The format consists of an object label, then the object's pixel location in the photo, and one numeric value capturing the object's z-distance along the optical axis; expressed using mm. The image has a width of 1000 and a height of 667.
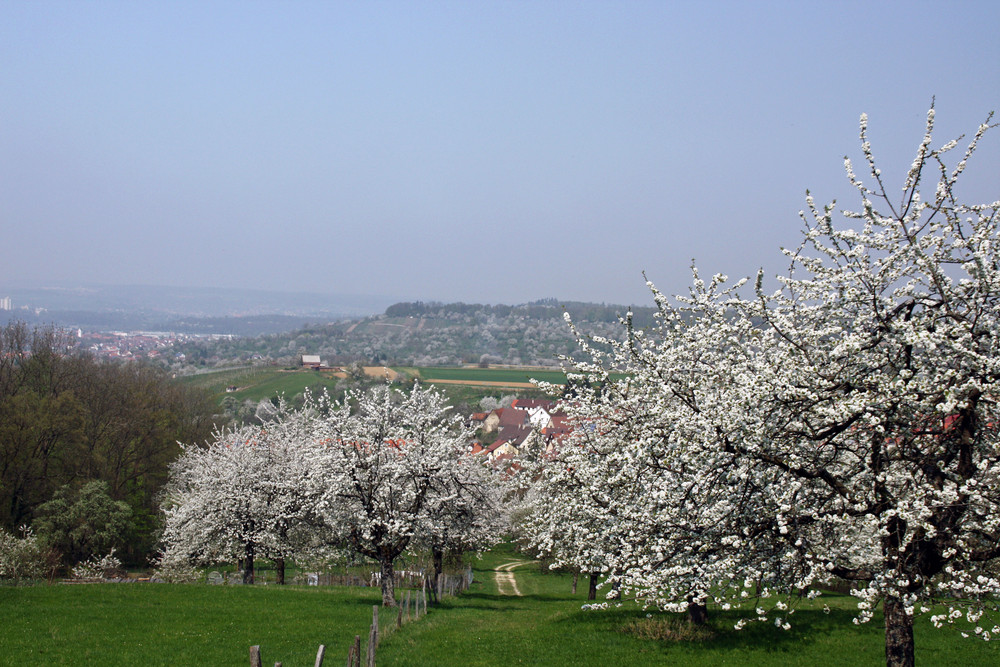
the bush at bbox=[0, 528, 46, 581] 27594
